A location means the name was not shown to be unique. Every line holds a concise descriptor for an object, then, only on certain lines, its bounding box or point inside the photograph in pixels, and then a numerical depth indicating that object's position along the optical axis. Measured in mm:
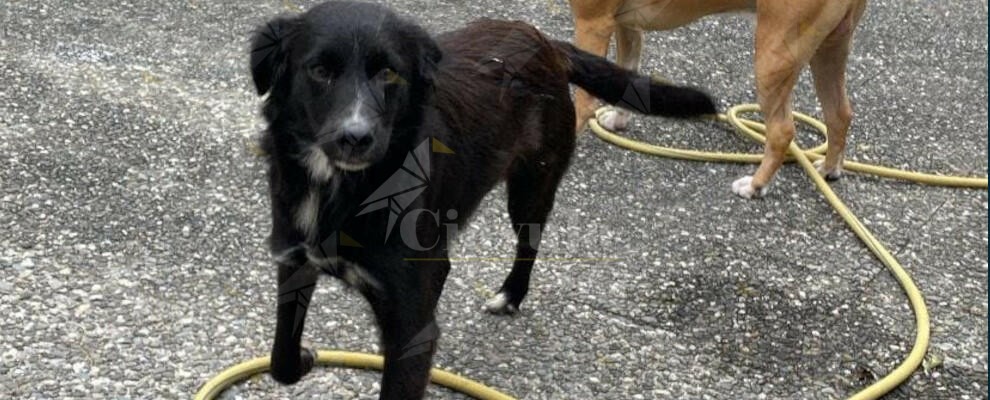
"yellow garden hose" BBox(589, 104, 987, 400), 3748
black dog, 2502
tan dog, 4512
